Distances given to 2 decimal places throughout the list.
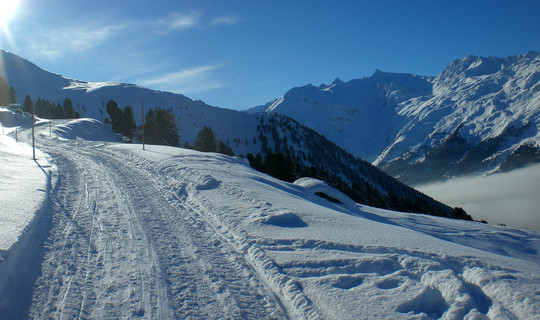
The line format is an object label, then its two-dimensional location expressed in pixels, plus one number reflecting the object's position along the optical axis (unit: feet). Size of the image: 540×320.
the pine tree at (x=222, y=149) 207.26
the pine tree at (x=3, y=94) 287.46
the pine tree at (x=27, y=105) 307.09
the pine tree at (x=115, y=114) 200.64
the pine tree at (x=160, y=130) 187.62
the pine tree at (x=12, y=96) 323.86
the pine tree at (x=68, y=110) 301.43
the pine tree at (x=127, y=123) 199.93
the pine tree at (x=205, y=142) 186.19
